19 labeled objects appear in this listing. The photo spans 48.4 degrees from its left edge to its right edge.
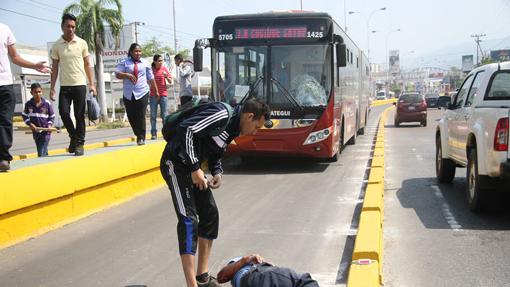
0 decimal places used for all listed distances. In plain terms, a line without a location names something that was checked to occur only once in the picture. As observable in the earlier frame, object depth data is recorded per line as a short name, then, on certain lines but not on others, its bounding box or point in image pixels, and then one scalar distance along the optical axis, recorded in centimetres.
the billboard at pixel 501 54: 10362
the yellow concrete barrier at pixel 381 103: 7431
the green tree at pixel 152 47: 7705
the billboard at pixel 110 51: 3344
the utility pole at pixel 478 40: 10379
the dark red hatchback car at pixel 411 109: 2909
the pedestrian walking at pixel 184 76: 1332
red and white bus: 1128
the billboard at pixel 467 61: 14350
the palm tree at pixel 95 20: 3316
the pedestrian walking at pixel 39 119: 970
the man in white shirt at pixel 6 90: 620
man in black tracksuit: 406
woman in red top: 1166
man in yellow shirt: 799
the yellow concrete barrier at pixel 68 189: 581
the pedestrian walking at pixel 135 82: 988
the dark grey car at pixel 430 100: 5068
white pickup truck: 638
